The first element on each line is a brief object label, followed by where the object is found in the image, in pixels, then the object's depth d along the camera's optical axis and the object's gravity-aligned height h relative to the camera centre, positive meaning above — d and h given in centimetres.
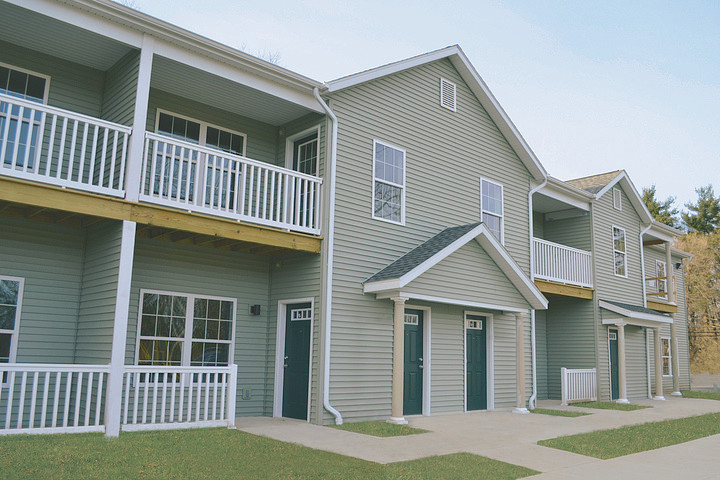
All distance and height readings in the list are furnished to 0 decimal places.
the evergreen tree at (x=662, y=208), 4744 +1103
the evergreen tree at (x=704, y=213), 4697 +1041
